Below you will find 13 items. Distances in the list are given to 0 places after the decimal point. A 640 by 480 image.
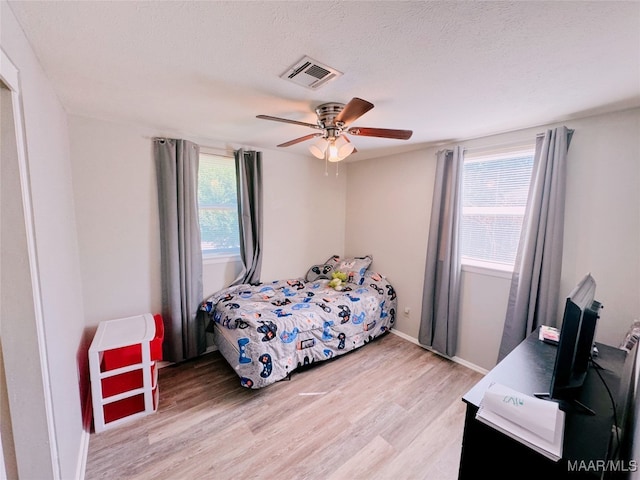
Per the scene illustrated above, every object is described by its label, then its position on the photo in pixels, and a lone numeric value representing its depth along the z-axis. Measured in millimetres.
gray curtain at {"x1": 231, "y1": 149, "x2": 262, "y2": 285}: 2969
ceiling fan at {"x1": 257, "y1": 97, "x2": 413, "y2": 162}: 1661
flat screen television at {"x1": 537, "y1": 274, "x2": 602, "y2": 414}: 1060
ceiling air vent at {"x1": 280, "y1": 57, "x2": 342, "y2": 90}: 1340
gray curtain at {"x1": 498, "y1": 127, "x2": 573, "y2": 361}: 2074
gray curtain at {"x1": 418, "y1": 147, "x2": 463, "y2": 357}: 2725
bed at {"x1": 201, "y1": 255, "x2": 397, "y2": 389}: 2191
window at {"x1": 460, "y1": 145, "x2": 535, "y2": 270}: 2434
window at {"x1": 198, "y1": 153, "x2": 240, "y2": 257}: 2887
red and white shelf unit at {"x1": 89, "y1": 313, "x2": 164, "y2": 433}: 1840
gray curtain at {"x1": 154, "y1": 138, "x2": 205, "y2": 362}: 2504
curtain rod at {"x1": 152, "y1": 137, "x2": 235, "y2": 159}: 2809
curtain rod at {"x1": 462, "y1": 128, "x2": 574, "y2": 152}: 2132
